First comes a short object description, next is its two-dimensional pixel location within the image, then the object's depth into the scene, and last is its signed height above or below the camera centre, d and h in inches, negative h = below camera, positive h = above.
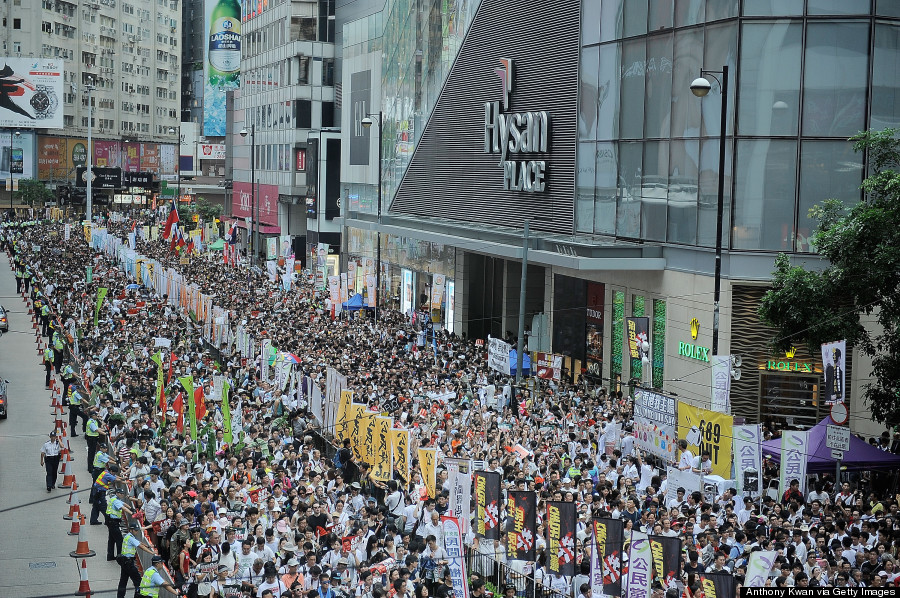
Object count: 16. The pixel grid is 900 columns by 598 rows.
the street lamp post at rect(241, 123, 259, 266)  3279.3 -132.8
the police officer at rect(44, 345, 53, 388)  1508.4 -252.4
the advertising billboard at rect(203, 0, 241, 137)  4763.8 +521.5
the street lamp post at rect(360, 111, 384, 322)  1674.2 -129.1
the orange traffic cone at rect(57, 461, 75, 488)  994.7 -270.7
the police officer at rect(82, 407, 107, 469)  1021.2 -234.3
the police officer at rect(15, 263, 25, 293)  2356.1 -219.8
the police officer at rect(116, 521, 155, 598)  690.2 -235.7
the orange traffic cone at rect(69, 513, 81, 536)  842.8 -264.2
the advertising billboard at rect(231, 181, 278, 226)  3193.9 -84.2
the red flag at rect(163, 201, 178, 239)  2332.7 -98.7
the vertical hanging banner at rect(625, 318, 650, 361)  1127.6 -152.2
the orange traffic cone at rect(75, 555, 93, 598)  697.6 -255.9
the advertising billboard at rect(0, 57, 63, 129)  4315.9 +290.2
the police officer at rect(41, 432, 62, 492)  967.6 -244.2
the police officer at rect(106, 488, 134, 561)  772.6 -236.1
